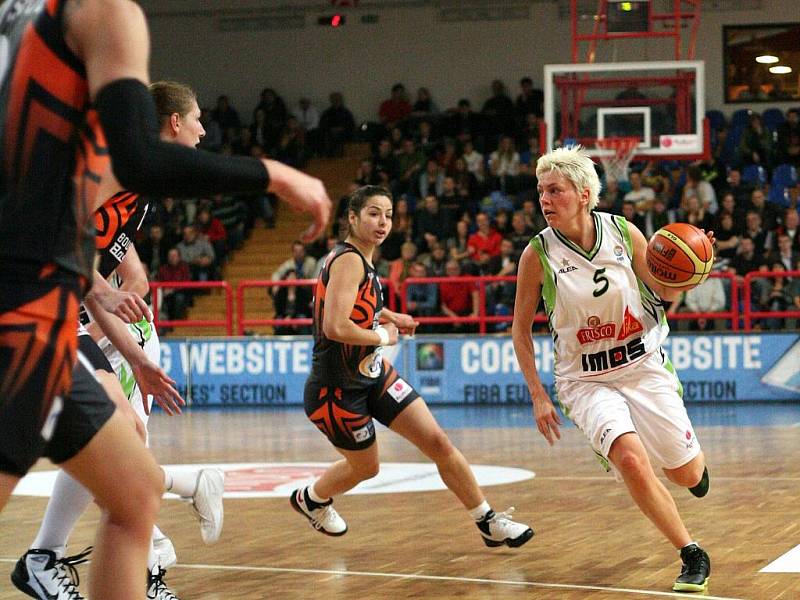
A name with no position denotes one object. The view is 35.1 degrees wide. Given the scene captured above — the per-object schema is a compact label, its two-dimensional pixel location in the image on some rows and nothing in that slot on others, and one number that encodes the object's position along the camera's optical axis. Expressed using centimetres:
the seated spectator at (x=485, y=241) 1802
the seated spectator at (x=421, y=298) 1686
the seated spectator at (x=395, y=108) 2461
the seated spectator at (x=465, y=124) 2312
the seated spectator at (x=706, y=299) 1590
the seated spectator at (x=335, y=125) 2508
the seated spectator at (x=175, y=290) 1870
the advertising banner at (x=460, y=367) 1573
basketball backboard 1527
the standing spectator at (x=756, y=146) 2028
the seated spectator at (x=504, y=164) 2088
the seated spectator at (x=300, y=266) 1833
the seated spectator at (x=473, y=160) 2167
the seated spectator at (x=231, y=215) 2284
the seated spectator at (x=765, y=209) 1720
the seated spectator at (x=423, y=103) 2442
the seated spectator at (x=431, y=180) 2130
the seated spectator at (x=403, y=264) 1736
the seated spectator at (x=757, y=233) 1678
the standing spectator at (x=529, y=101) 2292
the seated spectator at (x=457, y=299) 1684
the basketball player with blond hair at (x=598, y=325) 561
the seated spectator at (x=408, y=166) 2171
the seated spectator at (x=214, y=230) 2161
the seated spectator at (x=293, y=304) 1730
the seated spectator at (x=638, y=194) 1767
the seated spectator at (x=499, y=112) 2300
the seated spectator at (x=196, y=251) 2017
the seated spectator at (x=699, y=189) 1812
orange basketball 558
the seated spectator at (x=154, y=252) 2062
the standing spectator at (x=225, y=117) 2528
